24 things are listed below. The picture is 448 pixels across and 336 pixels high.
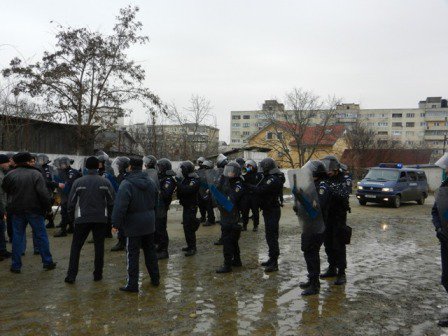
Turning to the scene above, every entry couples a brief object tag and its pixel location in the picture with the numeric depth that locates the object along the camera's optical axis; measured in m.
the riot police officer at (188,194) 8.70
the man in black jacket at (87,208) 6.78
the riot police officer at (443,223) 5.27
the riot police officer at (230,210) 7.55
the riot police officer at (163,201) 8.48
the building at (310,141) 46.53
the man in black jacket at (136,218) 6.34
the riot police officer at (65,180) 10.94
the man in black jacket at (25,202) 7.48
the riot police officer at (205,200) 11.47
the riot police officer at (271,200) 7.64
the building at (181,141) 31.30
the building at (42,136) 18.67
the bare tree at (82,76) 20.73
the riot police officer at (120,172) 9.05
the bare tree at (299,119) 43.66
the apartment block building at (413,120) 102.62
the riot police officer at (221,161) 12.93
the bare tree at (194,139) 31.56
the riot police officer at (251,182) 7.88
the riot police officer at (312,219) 6.30
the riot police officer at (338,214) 6.98
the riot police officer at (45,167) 11.05
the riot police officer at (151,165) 8.47
